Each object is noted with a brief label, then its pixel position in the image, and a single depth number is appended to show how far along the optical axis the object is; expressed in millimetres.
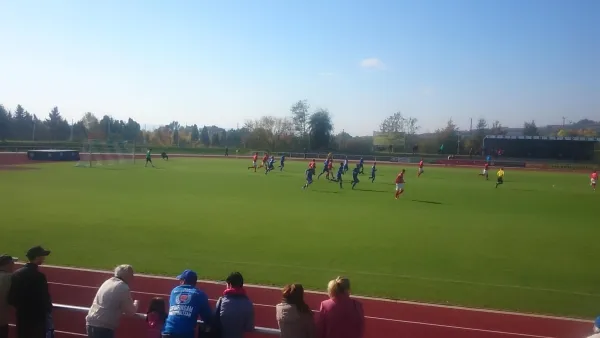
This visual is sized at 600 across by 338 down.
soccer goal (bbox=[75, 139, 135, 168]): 49794
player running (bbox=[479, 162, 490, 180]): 41675
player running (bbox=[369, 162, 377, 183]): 34009
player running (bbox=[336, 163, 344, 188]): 30922
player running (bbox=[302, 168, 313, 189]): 28694
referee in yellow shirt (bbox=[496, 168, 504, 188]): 33512
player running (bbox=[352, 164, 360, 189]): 29812
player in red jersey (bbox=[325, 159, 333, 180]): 34519
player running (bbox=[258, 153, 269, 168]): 41144
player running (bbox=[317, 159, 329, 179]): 34419
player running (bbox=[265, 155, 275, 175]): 41241
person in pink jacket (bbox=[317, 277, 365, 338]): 5035
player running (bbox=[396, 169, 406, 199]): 25047
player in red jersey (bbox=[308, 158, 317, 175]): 29209
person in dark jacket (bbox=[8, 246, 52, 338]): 5352
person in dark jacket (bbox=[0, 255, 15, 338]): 5535
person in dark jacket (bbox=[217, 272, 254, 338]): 5141
